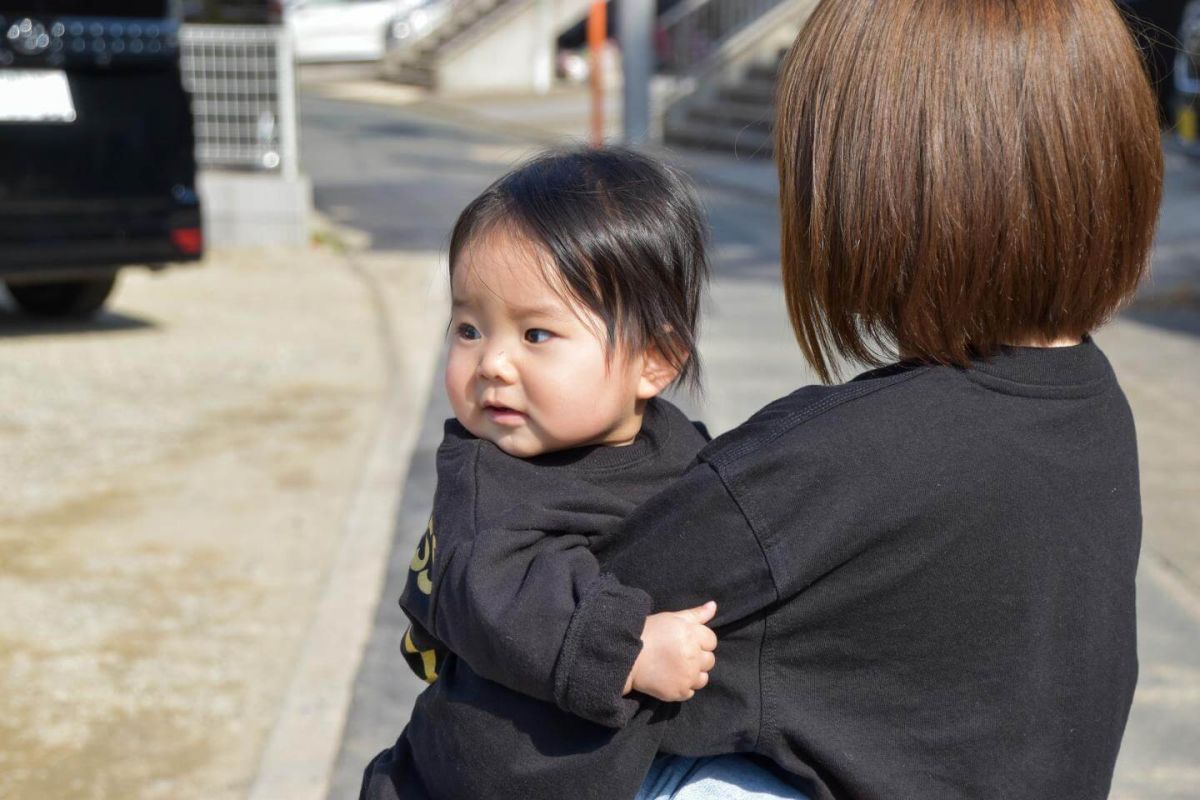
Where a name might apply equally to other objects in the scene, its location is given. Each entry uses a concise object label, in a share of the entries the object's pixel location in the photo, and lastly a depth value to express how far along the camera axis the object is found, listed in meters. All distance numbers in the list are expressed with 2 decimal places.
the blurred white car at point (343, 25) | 27.73
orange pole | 15.67
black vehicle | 6.72
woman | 1.30
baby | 1.38
